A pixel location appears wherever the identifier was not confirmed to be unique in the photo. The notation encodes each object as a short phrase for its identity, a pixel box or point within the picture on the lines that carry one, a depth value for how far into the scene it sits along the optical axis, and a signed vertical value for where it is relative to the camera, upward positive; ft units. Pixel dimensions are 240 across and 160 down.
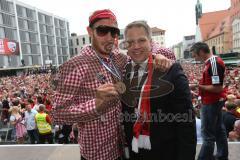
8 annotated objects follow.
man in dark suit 3.74 -0.99
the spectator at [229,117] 12.12 -4.24
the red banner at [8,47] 128.26 +18.38
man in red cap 3.68 -0.59
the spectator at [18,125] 17.70 -6.01
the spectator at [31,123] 17.11 -5.57
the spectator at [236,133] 10.48 -4.78
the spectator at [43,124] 16.48 -5.59
